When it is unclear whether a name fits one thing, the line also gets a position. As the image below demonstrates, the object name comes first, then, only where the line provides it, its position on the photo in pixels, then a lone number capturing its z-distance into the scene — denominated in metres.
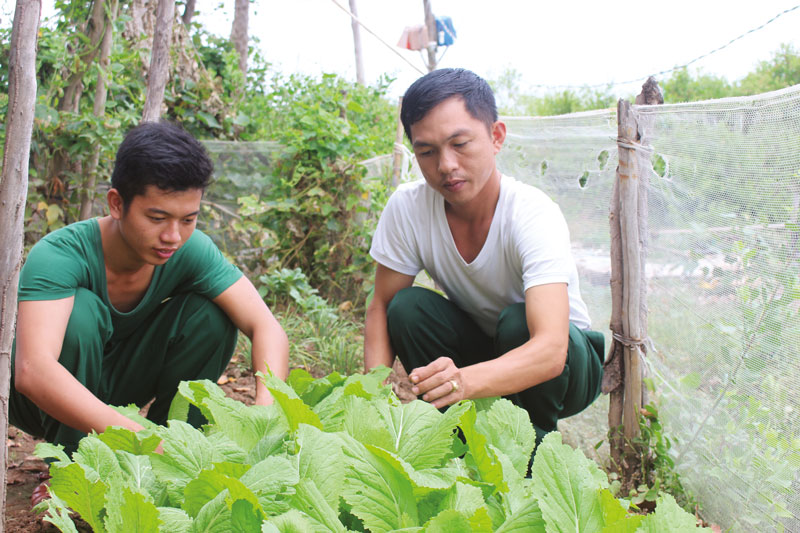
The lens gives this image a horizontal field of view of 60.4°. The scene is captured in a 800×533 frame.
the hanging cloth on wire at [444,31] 6.65
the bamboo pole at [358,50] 10.53
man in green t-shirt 1.81
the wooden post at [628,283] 2.39
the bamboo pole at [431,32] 6.60
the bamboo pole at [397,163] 4.94
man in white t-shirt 1.95
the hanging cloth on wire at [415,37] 6.41
